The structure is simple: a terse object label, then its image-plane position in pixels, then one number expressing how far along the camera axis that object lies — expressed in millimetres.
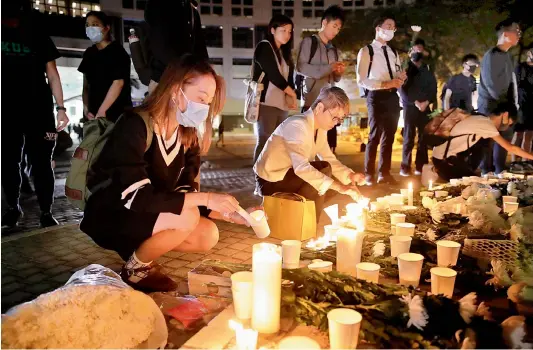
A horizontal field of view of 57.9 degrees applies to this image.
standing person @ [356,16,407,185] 7316
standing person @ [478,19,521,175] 8203
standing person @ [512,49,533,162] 8758
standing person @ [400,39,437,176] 9039
